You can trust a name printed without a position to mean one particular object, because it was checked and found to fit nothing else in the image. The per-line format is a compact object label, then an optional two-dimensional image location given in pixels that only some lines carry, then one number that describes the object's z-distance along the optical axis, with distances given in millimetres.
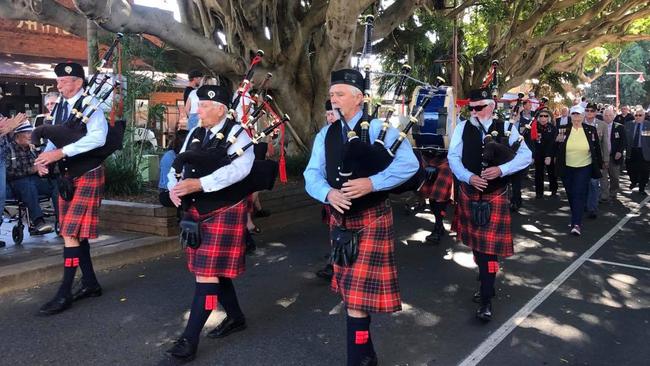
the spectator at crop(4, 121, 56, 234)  6285
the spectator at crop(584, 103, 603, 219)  9016
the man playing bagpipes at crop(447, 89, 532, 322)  4379
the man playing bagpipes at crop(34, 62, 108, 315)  4328
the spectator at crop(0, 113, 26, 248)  5574
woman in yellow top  7723
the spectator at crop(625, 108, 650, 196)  11367
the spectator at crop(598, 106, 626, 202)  10320
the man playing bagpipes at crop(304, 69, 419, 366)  3131
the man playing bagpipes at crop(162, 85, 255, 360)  3475
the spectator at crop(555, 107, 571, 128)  10080
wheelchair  6137
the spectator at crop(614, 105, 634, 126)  14100
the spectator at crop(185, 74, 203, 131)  6312
